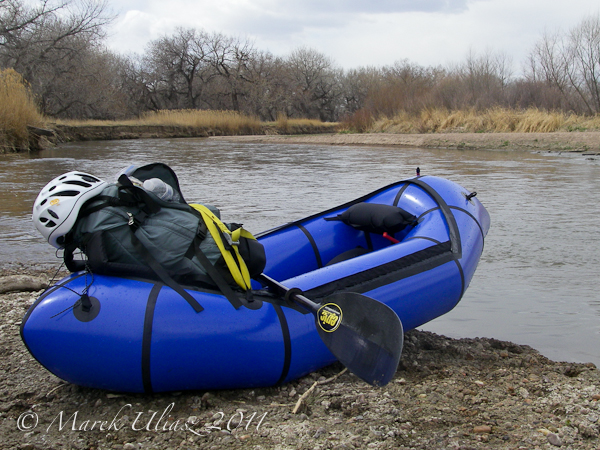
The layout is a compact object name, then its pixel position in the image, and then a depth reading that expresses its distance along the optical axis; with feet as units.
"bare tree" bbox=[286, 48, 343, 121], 135.54
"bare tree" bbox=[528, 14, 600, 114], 57.88
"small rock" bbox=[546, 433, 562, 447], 5.71
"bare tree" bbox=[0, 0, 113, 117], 65.10
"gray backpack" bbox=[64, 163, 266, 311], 7.14
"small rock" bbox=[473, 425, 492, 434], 5.99
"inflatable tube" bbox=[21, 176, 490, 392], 6.79
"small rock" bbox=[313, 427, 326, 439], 5.97
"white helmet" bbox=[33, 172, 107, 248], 7.01
